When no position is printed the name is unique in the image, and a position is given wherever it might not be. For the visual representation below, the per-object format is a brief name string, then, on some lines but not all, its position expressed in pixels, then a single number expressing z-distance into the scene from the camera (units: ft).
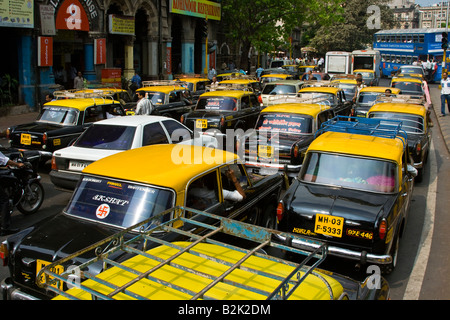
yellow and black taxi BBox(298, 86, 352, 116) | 49.44
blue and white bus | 142.41
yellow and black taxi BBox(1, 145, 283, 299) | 14.57
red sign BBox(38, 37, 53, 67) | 65.16
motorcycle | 24.85
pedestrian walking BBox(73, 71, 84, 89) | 67.36
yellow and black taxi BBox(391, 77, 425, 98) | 73.82
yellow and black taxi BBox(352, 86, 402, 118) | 54.24
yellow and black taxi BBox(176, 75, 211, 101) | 64.08
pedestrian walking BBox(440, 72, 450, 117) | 66.85
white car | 27.36
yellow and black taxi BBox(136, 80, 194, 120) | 48.87
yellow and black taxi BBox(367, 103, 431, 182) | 35.59
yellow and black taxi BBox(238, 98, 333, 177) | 33.09
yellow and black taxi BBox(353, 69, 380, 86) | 94.32
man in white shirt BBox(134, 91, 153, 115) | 42.91
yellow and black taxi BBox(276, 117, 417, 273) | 19.25
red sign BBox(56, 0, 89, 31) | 68.64
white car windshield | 28.60
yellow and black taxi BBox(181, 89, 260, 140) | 42.70
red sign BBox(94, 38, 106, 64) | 76.28
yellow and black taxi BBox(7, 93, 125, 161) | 34.67
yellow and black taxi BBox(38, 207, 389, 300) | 10.06
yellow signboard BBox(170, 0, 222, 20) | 100.36
